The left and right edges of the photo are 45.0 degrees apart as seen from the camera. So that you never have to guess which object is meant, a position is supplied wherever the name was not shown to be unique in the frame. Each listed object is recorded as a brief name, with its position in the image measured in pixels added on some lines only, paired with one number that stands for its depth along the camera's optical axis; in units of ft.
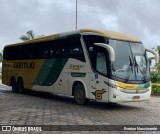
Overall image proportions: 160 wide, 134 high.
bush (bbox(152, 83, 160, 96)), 40.75
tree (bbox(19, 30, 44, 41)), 118.27
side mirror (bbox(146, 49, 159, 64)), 28.39
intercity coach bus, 25.43
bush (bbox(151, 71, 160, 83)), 47.42
